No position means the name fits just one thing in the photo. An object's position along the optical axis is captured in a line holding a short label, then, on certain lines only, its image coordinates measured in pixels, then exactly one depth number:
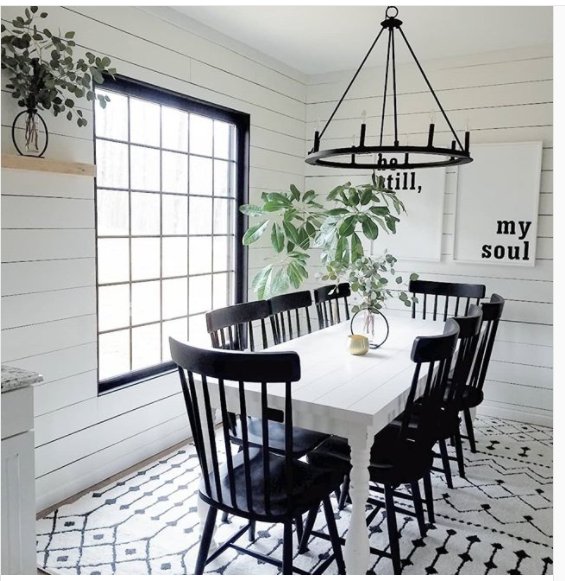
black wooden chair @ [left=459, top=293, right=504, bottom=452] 2.90
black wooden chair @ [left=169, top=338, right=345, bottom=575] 1.71
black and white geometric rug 2.29
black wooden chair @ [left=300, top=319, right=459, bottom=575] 2.05
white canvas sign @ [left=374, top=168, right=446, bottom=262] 4.25
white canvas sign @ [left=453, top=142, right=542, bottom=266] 3.91
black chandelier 2.35
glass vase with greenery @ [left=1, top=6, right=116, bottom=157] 2.36
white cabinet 1.71
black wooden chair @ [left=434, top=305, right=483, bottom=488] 2.32
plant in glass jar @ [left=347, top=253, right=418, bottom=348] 2.76
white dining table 1.94
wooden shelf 2.28
